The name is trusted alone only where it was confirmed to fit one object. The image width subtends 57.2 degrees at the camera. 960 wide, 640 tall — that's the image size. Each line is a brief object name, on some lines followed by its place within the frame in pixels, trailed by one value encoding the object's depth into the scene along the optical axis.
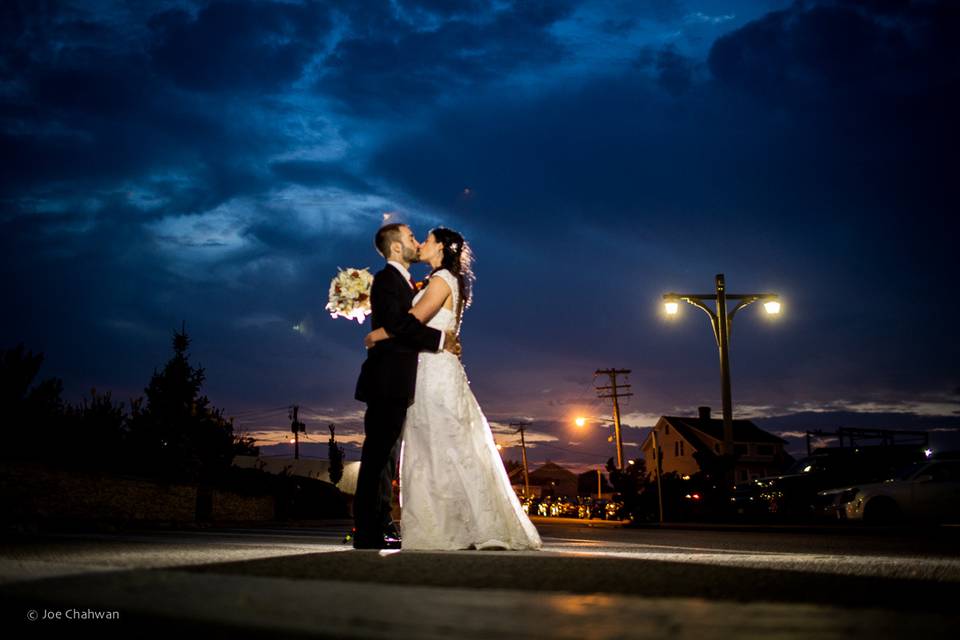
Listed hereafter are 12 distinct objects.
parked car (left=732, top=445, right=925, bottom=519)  25.03
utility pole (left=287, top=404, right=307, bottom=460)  97.81
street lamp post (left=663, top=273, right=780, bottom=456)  21.75
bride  6.52
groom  6.44
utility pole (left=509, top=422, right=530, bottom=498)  87.51
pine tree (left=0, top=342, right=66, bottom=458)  18.73
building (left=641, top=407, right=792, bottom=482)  82.94
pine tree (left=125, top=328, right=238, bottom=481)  21.39
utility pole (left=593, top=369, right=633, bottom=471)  61.35
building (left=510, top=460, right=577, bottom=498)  146.00
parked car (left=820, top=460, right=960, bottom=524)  18.08
